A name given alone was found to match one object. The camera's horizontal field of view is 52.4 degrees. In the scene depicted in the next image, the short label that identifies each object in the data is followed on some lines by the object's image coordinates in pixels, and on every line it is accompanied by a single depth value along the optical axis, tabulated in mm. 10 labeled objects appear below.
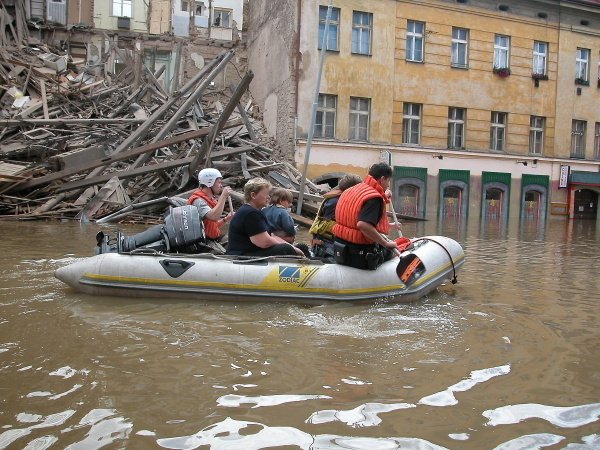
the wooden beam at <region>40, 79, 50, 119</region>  18202
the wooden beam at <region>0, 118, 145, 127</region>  17062
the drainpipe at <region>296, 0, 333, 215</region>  13938
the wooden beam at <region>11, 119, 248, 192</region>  14875
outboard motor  6750
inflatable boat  6188
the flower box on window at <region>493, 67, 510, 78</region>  25438
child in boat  7254
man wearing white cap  6926
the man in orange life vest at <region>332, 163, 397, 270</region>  6125
